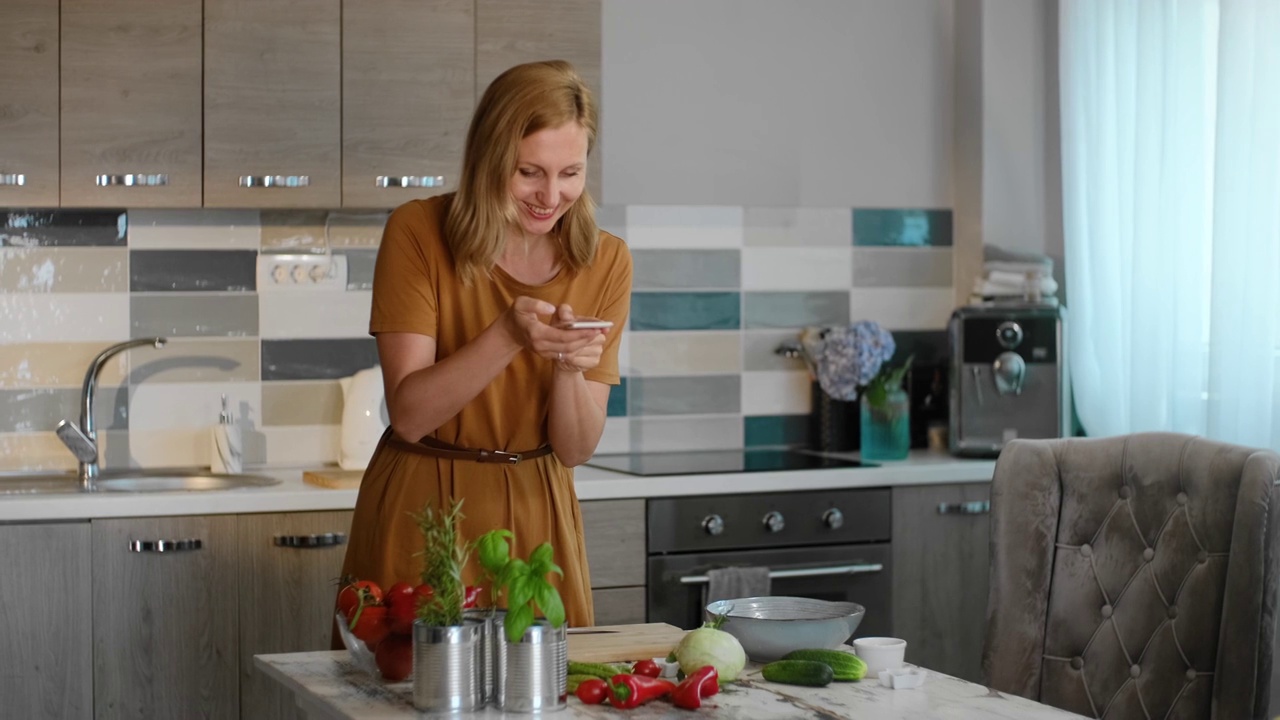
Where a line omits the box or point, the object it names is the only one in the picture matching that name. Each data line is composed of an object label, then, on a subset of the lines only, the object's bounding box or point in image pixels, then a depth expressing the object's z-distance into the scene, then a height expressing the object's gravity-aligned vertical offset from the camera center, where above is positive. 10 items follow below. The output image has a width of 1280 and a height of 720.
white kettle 3.59 -0.16
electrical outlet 3.71 +0.21
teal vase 3.87 -0.20
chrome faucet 3.46 -0.19
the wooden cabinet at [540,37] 3.54 +0.78
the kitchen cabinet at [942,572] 3.64 -0.55
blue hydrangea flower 3.90 -0.01
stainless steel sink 3.43 -0.31
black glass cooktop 3.57 -0.28
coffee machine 3.88 -0.05
